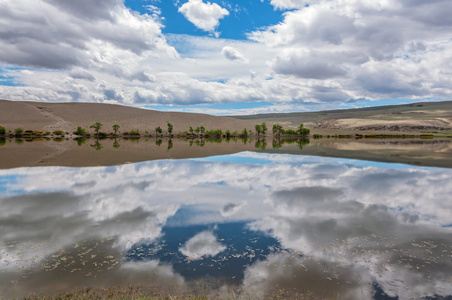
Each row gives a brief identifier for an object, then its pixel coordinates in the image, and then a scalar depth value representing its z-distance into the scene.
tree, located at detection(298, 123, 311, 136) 155.38
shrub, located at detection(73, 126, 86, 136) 132.04
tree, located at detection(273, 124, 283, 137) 157.75
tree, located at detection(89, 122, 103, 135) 137.86
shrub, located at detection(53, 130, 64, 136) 133.12
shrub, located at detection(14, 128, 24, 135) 124.97
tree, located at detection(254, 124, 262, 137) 155.18
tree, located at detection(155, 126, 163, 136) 149.90
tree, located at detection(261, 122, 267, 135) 155.52
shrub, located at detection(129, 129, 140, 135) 142.75
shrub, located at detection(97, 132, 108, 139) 134.66
